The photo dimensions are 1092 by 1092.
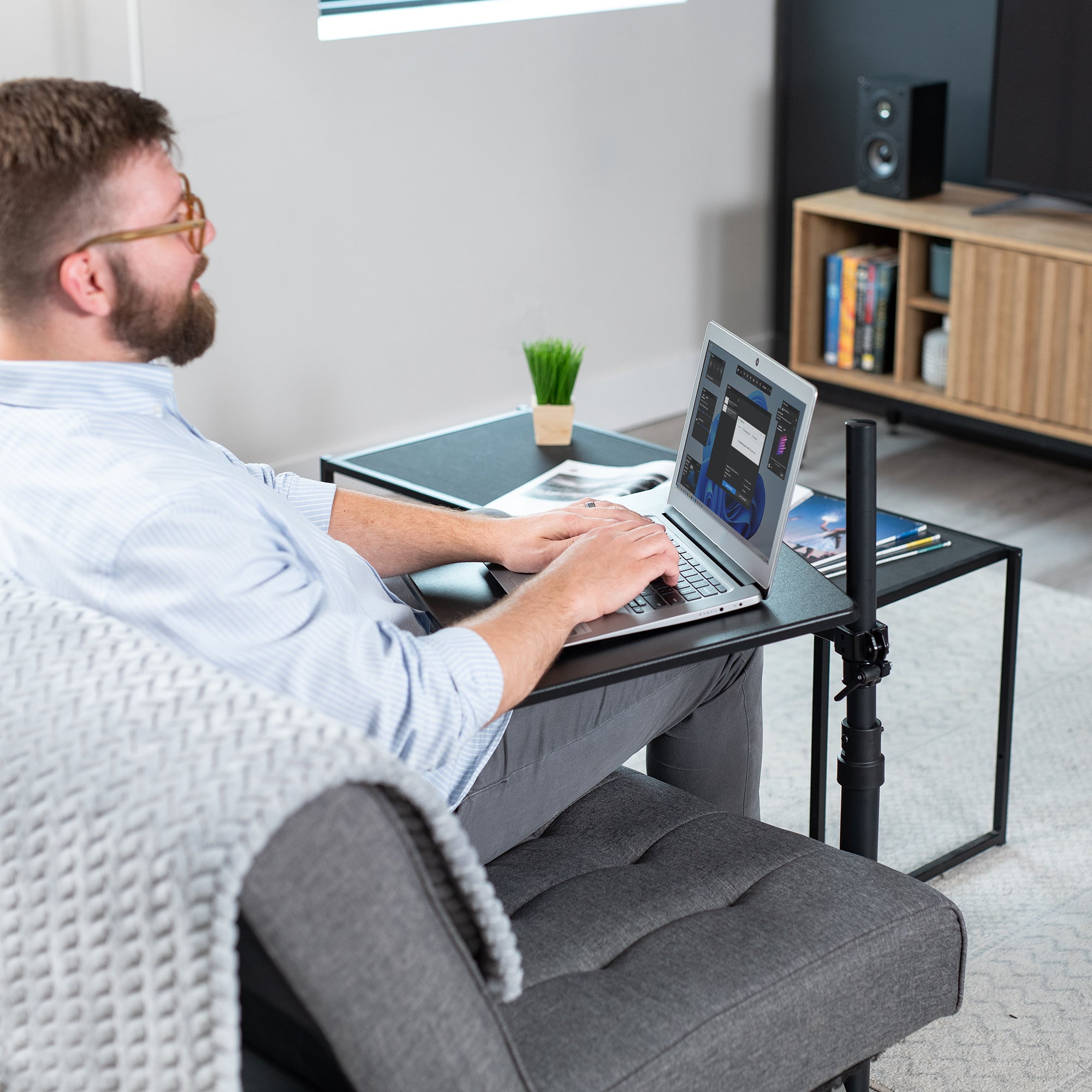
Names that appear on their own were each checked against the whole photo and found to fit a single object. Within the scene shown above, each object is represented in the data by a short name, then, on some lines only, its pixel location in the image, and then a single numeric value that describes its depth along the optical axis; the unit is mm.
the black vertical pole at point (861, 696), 1557
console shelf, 3531
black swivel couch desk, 1472
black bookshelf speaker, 3854
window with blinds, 3627
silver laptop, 1536
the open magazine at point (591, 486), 2020
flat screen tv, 3525
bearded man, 1243
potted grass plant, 2412
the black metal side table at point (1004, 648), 1962
